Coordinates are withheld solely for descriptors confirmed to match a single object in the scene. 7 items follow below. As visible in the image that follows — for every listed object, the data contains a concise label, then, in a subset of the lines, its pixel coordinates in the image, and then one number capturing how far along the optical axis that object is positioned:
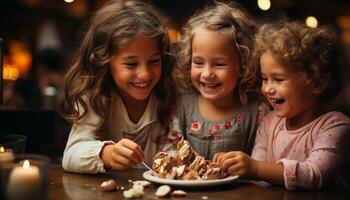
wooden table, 1.20
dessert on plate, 1.30
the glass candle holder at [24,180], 0.97
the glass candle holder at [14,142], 1.42
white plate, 1.24
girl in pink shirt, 1.34
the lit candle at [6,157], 1.02
